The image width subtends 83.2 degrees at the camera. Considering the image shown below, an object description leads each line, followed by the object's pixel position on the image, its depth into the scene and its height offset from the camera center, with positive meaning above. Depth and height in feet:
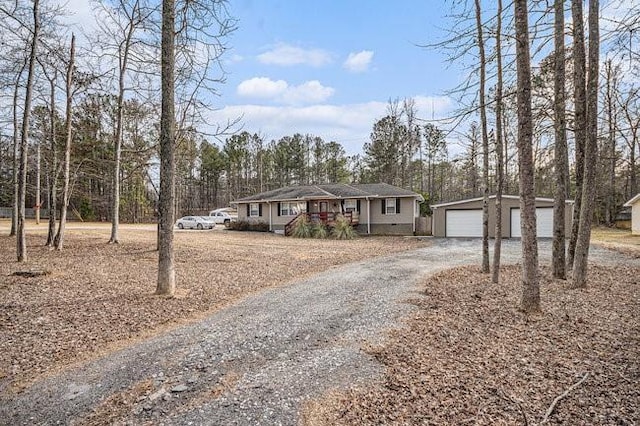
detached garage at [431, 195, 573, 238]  66.29 -0.50
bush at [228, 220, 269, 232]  90.63 -2.43
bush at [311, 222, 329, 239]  72.89 -3.03
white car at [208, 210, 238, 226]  106.11 -0.42
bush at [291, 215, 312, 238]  74.79 -2.68
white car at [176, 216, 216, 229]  93.66 -1.62
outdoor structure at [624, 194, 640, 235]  71.58 +0.24
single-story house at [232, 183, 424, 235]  80.07 +2.28
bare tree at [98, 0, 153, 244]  38.81 +16.86
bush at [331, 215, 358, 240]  71.61 -2.98
